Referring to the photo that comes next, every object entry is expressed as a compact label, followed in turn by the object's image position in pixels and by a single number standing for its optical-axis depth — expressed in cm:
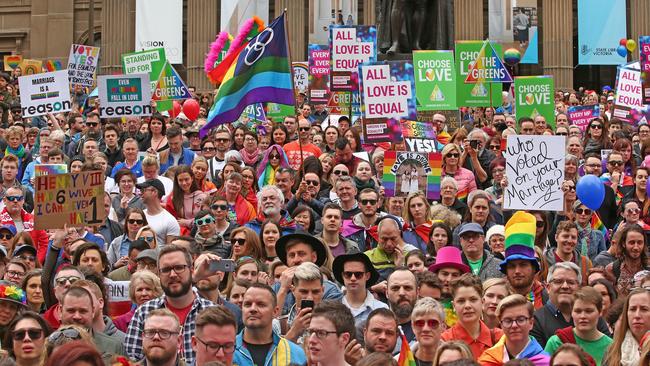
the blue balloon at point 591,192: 1484
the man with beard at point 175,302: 958
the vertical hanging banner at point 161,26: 4206
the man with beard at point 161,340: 841
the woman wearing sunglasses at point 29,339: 916
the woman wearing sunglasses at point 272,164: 1700
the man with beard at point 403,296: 1049
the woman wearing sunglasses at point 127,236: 1356
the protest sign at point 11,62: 4003
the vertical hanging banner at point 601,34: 3931
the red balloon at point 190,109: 2533
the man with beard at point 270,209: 1396
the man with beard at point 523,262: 1156
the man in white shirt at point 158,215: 1425
